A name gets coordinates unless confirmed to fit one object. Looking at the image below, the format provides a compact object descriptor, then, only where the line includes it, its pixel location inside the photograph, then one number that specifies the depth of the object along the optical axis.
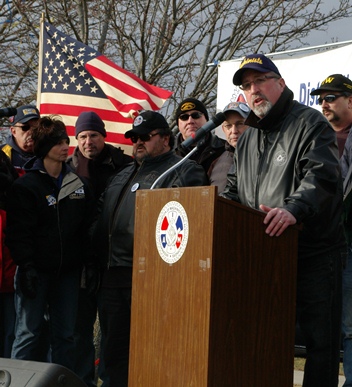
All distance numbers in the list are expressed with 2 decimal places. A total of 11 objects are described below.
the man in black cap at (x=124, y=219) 5.50
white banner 7.88
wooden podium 3.60
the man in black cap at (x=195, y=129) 6.60
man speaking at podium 4.24
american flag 8.63
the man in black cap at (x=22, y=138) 6.77
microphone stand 4.14
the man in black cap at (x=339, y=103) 5.83
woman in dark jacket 5.77
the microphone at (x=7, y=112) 5.30
